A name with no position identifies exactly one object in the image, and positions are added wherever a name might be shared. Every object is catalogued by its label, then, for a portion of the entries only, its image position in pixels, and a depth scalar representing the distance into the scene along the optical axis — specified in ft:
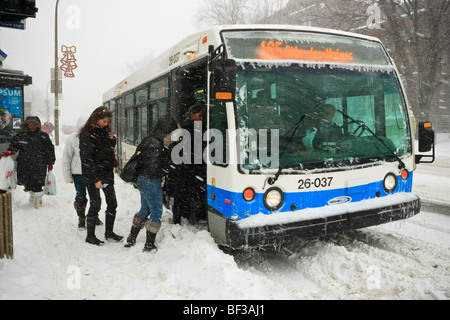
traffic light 13.14
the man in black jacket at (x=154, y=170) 15.42
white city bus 13.37
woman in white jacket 19.08
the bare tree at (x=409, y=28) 69.10
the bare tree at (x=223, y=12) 115.55
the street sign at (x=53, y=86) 67.26
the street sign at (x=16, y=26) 15.82
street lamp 66.88
